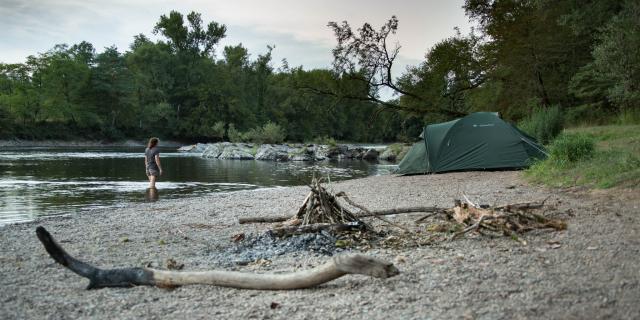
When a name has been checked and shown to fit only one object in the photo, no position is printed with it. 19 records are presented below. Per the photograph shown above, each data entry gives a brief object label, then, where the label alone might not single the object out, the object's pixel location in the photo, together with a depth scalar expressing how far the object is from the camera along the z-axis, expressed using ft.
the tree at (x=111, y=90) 262.47
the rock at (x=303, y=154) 149.72
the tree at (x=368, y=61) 86.89
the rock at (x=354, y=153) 155.96
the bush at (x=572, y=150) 45.21
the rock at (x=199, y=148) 197.36
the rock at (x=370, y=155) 149.76
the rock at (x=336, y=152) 160.50
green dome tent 58.23
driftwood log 16.94
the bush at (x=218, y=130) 266.73
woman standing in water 58.59
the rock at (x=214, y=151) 163.94
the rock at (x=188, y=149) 203.90
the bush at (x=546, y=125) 62.90
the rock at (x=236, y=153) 155.74
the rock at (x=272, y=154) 150.30
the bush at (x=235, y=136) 239.09
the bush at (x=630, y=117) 69.10
